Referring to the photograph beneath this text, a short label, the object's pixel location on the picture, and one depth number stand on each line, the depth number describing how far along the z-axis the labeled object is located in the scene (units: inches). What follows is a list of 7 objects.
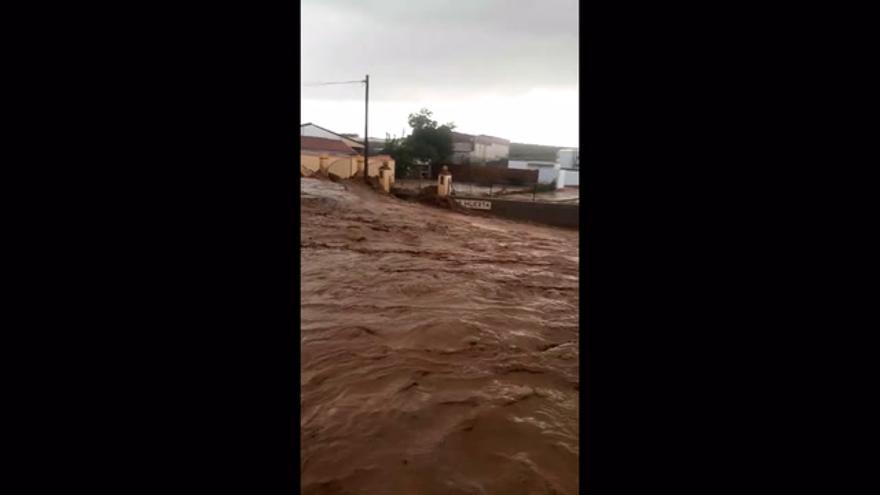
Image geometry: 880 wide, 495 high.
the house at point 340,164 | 858.8
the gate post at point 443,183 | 766.5
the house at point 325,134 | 1411.2
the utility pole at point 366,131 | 821.9
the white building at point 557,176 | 1068.0
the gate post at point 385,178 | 818.2
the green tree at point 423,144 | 1076.5
